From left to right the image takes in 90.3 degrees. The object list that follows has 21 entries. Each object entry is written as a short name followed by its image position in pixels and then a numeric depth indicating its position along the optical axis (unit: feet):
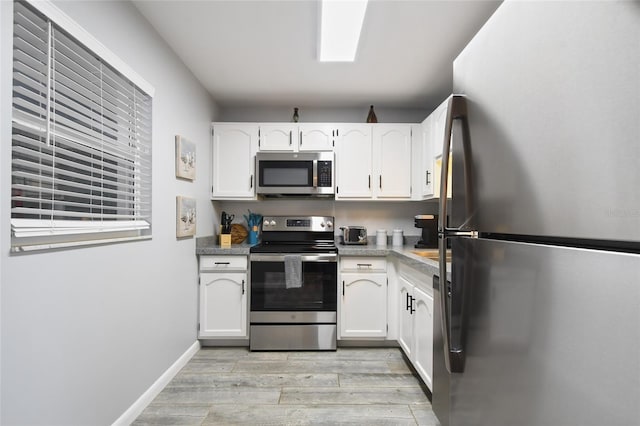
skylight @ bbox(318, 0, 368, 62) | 5.79
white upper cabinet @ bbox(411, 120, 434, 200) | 9.36
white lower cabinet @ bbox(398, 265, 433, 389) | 6.52
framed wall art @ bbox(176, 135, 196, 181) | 7.70
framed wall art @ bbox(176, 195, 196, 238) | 7.73
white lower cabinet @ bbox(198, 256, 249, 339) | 9.34
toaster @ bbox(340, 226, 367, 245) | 10.62
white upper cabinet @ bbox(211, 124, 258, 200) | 10.44
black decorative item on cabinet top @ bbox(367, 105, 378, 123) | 10.93
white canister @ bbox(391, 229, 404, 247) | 10.82
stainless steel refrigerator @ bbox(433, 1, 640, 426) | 1.36
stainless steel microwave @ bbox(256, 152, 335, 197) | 10.21
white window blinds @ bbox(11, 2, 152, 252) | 3.75
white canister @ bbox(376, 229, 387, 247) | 10.97
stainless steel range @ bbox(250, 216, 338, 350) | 9.30
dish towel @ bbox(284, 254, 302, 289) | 9.27
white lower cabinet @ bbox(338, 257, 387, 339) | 9.45
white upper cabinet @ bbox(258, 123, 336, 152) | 10.52
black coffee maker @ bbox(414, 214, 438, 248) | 9.94
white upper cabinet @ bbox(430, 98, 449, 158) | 8.29
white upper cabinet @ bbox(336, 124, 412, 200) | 10.53
